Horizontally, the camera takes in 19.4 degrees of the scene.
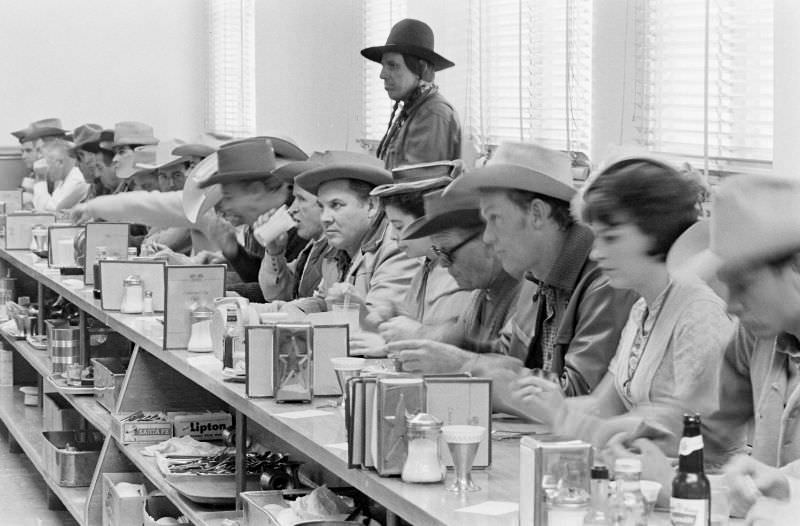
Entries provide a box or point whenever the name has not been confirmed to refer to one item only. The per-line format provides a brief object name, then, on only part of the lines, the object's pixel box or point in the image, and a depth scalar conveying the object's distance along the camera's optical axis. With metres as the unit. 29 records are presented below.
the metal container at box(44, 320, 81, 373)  10.35
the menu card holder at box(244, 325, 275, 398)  5.94
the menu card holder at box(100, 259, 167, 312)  9.21
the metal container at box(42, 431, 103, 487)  9.54
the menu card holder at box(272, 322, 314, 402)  5.88
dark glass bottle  3.28
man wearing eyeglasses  6.58
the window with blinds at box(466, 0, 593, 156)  10.12
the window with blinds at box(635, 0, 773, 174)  7.84
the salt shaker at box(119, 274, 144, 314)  9.05
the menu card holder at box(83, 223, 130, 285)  11.06
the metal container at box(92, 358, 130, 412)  8.76
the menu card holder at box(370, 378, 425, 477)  4.47
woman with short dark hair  4.66
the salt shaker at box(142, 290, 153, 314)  9.03
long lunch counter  4.23
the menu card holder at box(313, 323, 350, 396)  6.00
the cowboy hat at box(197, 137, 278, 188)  10.02
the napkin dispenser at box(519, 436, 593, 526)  3.58
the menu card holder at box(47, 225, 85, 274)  11.86
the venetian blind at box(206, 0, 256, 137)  19.81
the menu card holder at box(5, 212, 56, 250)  13.79
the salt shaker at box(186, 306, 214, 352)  7.39
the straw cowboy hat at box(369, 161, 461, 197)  7.43
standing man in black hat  11.13
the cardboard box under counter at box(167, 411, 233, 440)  7.76
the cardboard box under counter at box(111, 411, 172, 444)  7.93
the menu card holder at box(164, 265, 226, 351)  7.50
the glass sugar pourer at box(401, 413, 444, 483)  4.35
